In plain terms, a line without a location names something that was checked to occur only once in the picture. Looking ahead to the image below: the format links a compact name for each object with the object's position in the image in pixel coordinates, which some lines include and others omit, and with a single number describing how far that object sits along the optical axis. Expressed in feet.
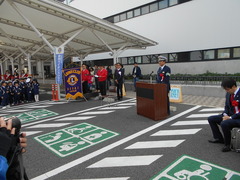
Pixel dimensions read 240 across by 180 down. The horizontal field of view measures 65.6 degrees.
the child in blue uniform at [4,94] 31.17
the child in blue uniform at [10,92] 32.78
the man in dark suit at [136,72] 40.50
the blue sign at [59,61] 32.96
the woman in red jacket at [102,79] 33.26
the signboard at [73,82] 33.19
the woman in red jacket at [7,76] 52.21
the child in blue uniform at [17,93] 33.10
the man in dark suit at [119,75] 31.96
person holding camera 4.75
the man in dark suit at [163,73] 21.97
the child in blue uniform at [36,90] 35.08
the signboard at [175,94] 29.35
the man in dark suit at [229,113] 12.15
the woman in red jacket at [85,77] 35.84
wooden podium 19.60
